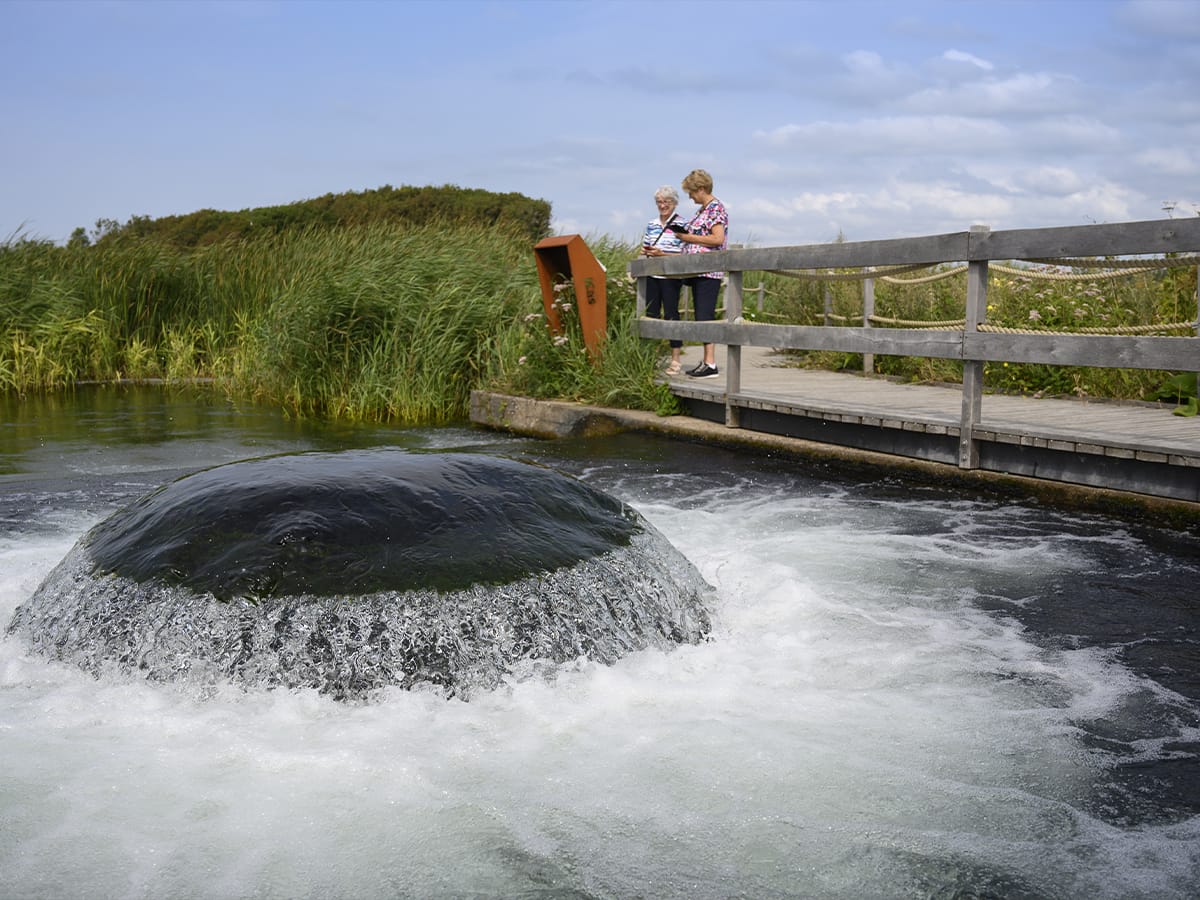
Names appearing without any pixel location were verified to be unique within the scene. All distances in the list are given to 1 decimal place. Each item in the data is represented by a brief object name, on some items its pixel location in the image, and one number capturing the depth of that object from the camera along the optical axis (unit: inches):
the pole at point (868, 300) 478.7
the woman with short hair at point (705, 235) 393.1
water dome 148.0
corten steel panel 389.4
